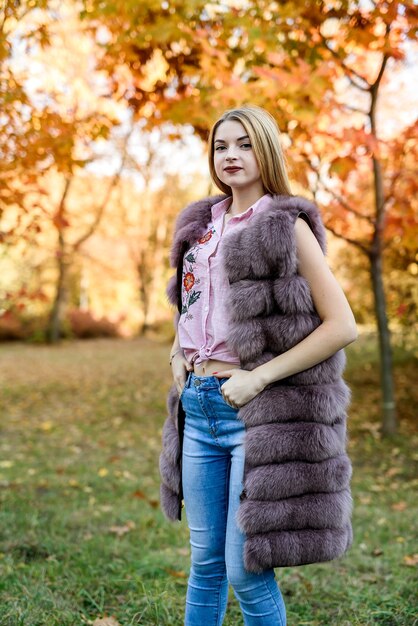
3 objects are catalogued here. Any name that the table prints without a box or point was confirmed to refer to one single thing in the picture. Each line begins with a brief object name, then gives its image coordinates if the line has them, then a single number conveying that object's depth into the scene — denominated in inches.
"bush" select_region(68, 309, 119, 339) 887.1
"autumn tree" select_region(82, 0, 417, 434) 200.1
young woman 72.1
